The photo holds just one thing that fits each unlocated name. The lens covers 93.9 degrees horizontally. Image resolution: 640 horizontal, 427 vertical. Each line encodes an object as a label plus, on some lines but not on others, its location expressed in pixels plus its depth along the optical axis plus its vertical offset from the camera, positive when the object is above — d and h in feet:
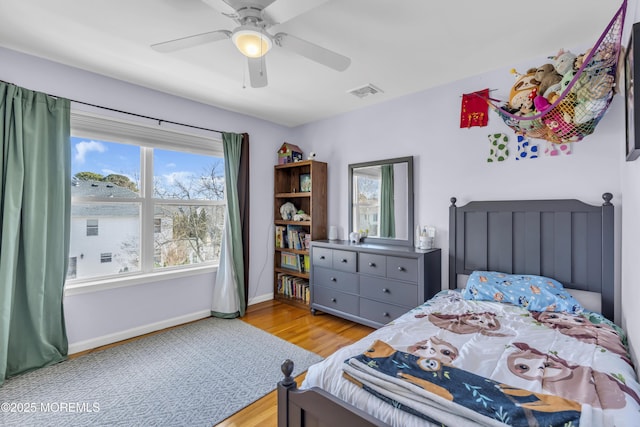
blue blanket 2.97 -2.04
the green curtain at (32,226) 7.07 -0.33
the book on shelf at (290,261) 12.74 -2.14
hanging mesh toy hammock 4.98 +2.10
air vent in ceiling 9.54 +3.99
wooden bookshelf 12.21 -0.45
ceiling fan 4.92 +3.22
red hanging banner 8.53 +2.96
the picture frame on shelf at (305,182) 12.71 +1.28
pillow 6.50 -1.87
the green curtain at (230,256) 11.20 -1.68
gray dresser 8.74 -2.18
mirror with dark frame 10.19 +0.43
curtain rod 8.44 +3.11
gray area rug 5.90 -3.97
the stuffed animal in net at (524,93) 6.23 +2.52
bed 3.26 -2.11
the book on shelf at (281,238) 13.26 -1.15
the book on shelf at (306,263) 12.47 -2.15
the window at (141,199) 8.78 +0.46
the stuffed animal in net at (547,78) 5.84 +2.65
